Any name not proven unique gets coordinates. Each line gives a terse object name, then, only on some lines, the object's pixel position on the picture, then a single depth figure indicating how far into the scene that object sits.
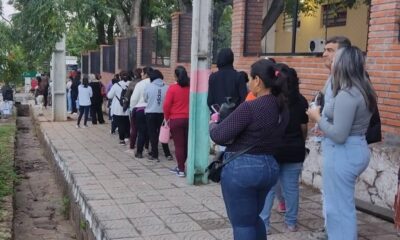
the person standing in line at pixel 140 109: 8.61
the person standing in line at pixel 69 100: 18.20
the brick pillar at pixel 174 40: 12.44
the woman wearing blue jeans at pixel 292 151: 4.48
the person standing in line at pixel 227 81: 5.76
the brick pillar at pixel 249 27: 8.66
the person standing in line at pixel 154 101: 8.17
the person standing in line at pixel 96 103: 13.94
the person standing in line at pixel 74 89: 17.45
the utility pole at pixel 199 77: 6.45
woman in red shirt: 7.22
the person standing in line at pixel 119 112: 10.44
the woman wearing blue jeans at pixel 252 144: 3.29
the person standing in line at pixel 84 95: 13.55
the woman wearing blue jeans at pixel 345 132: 3.38
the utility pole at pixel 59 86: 15.67
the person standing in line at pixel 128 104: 9.30
